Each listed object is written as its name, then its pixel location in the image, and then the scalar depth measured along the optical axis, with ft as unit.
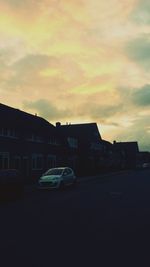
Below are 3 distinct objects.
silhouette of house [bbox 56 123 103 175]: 96.53
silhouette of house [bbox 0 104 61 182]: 60.84
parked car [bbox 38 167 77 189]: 45.71
